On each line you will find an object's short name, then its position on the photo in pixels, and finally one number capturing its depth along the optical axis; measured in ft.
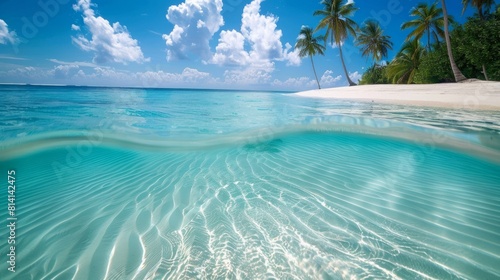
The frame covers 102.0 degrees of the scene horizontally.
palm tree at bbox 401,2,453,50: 80.69
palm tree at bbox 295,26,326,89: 136.63
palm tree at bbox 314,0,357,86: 99.71
